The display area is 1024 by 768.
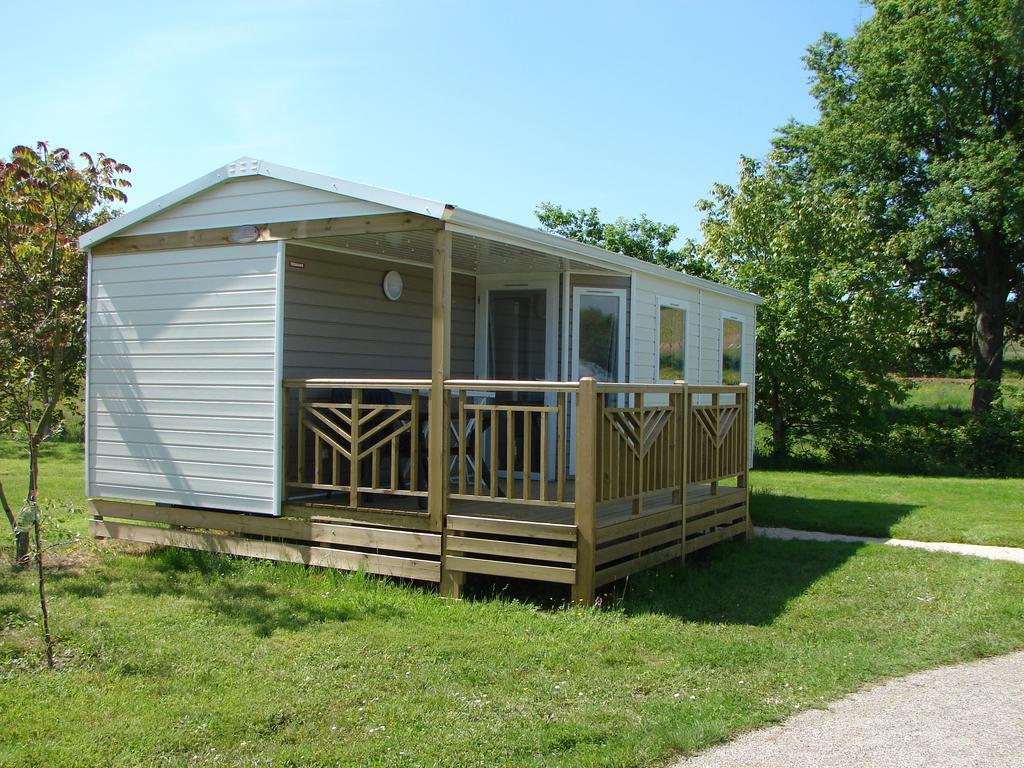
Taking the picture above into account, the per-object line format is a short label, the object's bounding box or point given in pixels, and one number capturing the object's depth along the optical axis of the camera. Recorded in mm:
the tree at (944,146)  18031
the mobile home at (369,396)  6180
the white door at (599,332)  8789
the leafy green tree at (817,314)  15914
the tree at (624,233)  22909
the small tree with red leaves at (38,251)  7359
